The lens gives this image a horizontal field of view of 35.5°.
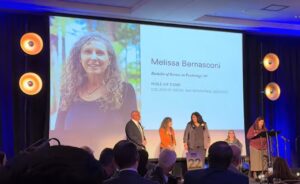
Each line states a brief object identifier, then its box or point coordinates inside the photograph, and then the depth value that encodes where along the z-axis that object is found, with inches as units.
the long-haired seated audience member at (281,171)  196.5
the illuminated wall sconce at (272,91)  386.3
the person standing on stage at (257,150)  333.4
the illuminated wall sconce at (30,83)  314.2
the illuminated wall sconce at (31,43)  312.3
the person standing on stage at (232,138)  367.9
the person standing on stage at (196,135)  336.5
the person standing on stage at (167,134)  345.4
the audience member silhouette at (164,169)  132.3
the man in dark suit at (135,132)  314.8
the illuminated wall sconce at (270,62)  387.9
